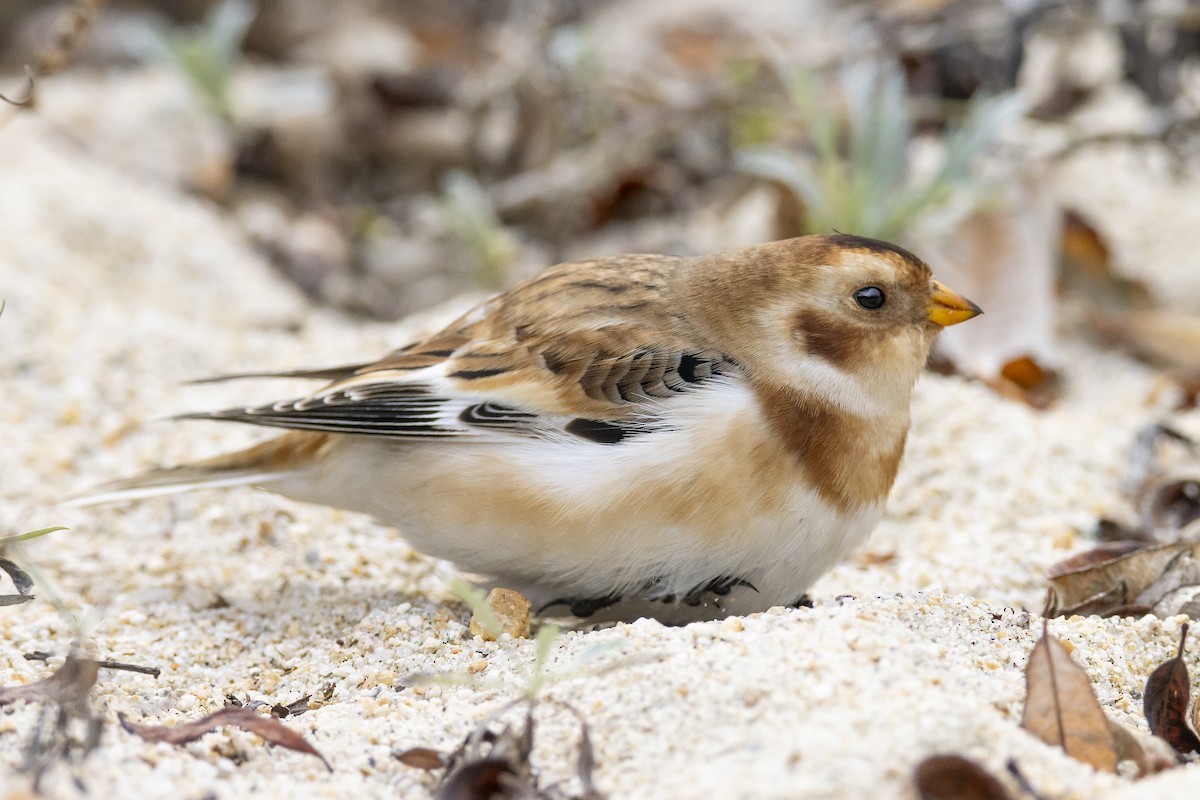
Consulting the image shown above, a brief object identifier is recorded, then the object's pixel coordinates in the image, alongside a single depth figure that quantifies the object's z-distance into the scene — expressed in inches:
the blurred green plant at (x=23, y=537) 195.2
